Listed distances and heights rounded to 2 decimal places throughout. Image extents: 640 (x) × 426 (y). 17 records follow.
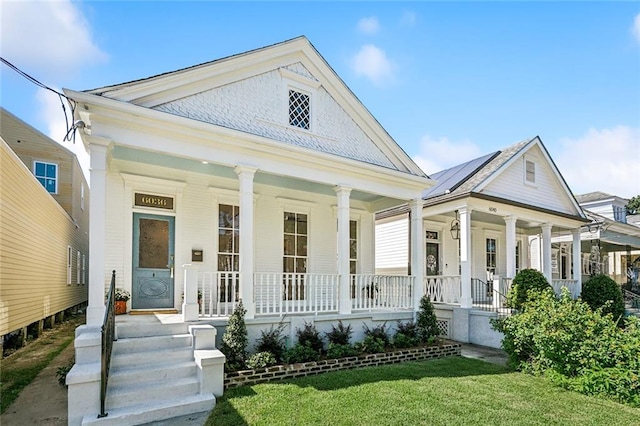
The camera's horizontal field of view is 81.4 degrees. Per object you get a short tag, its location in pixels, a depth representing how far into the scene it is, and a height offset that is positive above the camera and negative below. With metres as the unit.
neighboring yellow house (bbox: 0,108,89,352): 7.65 +0.14
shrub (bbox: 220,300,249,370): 5.79 -1.65
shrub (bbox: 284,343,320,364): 6.24 -2.00
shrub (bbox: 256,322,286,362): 6.26 -1.82
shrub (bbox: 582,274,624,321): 11.28 -1.74
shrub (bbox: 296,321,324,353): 6.73 -1.85
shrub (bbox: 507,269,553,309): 9.13 -1.19
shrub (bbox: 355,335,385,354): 7.21 -2.12
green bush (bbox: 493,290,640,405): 5.45 -1.75
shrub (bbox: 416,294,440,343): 8.27 -1.96
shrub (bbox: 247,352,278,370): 5.77 -1.94
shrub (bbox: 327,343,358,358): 6.72 -2.08
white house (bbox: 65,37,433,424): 6.04 +1.21
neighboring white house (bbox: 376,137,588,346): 10.23 +0.35
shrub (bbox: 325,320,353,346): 7.11 -1.90
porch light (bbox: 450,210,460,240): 11.92 +0.26
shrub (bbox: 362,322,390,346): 7.73 -2.01
